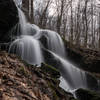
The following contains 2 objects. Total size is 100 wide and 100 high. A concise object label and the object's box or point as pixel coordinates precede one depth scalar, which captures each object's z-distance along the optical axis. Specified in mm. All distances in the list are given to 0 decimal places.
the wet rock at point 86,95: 6180
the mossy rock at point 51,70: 5692
